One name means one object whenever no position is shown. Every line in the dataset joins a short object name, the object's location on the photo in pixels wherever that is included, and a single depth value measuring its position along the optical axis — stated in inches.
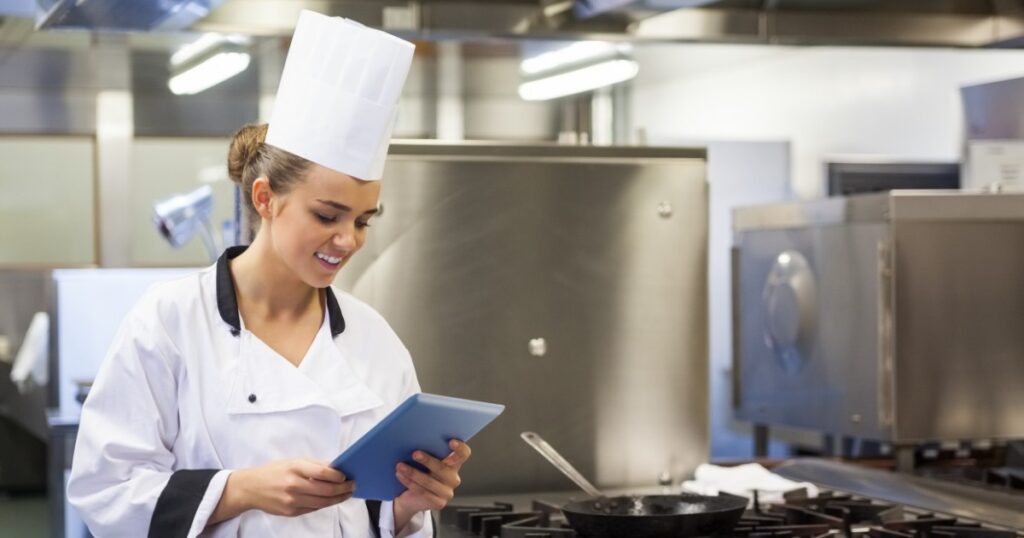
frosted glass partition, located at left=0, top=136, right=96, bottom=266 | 300.7
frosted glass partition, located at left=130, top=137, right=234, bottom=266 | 306.0
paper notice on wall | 158.7
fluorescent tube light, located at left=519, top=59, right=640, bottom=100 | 324.2
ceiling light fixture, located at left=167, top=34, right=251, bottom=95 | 313.4
